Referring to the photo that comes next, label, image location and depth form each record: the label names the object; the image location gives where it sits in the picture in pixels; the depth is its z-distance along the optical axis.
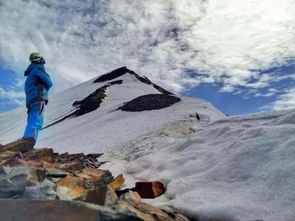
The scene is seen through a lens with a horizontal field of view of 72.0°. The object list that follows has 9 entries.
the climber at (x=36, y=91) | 5.54
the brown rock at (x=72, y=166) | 3.65
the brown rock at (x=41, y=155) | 3.94
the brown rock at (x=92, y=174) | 3.04
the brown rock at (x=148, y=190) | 3.33
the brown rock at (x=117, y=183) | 3.25
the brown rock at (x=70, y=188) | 2.52
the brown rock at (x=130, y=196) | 2.53
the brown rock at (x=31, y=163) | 3.32
